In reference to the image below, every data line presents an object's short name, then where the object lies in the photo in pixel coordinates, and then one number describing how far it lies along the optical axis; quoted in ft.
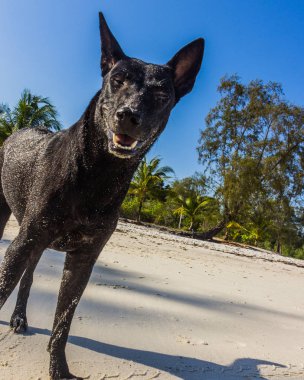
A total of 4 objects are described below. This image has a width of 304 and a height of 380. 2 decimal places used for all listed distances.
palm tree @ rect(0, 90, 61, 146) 86.43
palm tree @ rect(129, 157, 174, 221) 101.76
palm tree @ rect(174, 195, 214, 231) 107.34
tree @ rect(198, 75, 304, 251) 97.60
